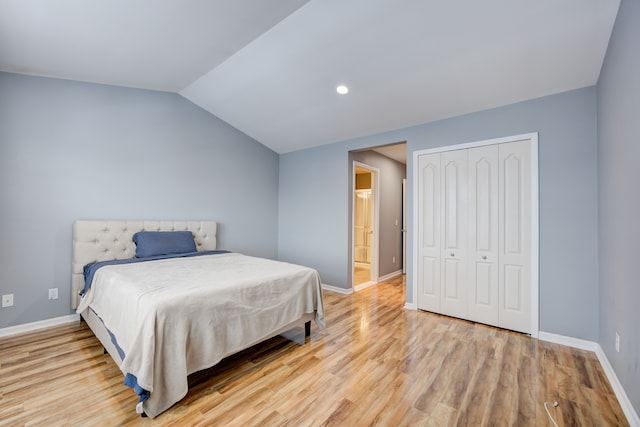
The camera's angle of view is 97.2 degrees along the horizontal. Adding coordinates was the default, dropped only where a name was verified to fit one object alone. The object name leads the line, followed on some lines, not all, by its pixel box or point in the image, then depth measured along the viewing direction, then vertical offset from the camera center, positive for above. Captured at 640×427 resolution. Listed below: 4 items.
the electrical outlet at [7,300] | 2.76 -0.86
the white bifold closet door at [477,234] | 2.92 -0.15
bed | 1.67 -0.64
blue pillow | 3.33 -0.34
